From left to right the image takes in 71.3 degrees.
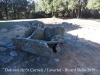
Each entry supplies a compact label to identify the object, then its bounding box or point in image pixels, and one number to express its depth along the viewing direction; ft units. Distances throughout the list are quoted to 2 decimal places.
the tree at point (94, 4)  26.70
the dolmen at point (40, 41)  7.47
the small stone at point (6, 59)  7.69
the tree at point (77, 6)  31.04
